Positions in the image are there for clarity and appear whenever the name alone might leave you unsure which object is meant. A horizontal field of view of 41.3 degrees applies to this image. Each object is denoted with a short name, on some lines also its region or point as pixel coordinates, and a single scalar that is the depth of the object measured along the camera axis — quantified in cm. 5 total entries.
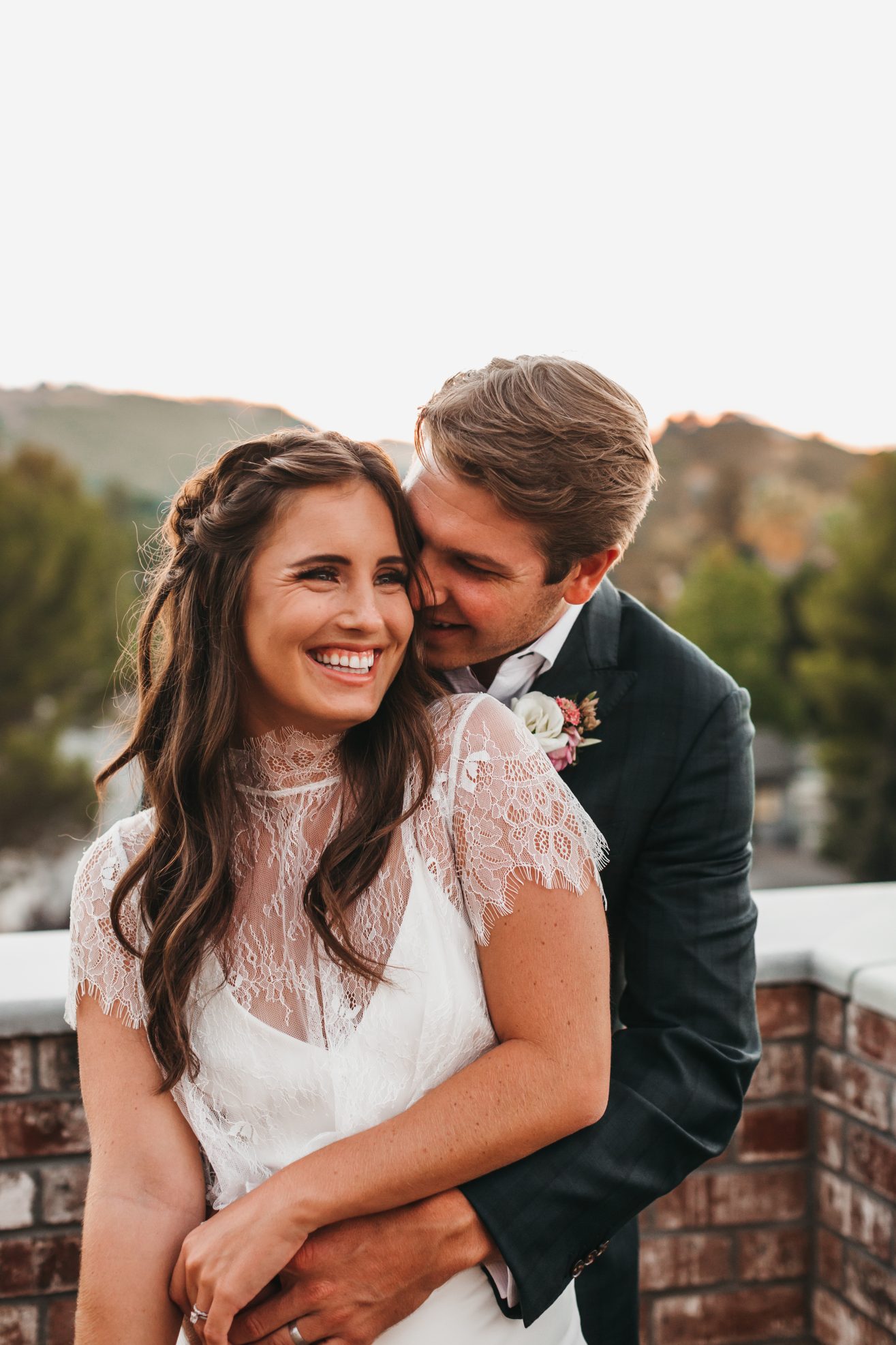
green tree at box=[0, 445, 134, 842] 2102
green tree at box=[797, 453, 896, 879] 2512
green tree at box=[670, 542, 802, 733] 2747
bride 161
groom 171
